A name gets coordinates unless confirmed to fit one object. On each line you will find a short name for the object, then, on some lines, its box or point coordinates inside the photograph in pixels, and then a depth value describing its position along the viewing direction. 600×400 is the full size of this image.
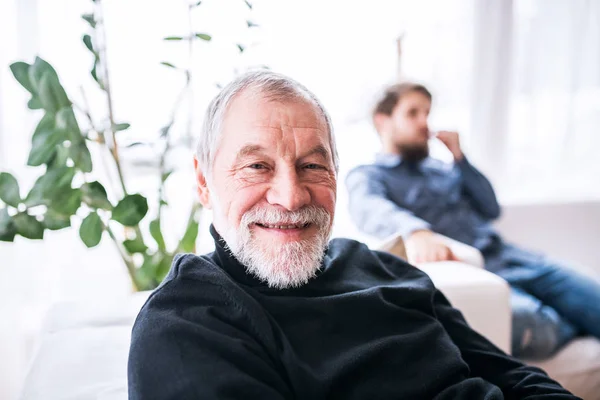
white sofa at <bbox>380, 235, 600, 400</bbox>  1.78
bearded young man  2.31
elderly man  1.14
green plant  1.71
